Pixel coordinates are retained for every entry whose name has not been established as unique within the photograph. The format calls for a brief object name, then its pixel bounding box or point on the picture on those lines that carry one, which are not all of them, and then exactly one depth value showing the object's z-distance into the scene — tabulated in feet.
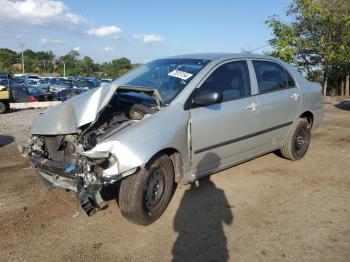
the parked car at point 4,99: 48.83
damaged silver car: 12.06
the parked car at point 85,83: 89.92
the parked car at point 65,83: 88.61
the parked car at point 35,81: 102.96
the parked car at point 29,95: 59.52
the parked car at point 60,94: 62.33
